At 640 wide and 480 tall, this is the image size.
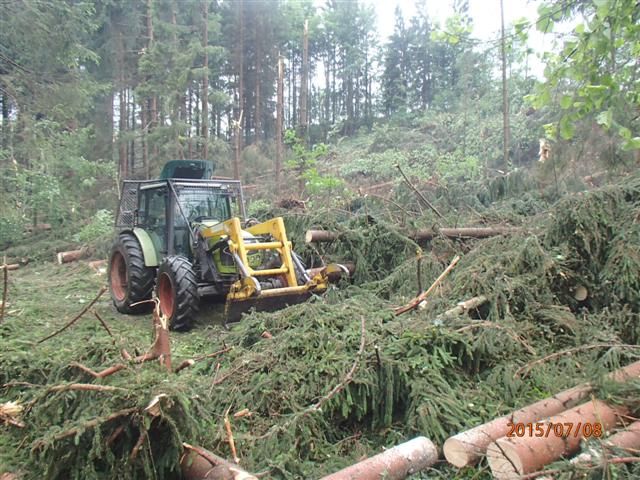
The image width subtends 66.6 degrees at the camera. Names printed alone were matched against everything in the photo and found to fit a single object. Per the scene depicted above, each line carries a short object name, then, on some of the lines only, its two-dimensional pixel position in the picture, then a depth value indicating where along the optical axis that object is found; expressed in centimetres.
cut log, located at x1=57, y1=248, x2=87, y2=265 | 1420
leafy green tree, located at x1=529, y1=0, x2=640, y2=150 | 232
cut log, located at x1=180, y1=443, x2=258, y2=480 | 252
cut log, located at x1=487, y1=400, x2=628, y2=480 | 270
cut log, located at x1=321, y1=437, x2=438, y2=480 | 270
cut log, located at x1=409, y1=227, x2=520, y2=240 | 771
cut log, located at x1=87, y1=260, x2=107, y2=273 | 1239
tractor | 662
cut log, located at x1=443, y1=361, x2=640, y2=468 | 292
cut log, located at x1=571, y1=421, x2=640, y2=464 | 261
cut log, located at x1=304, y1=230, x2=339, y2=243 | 824
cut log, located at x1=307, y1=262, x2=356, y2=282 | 716
